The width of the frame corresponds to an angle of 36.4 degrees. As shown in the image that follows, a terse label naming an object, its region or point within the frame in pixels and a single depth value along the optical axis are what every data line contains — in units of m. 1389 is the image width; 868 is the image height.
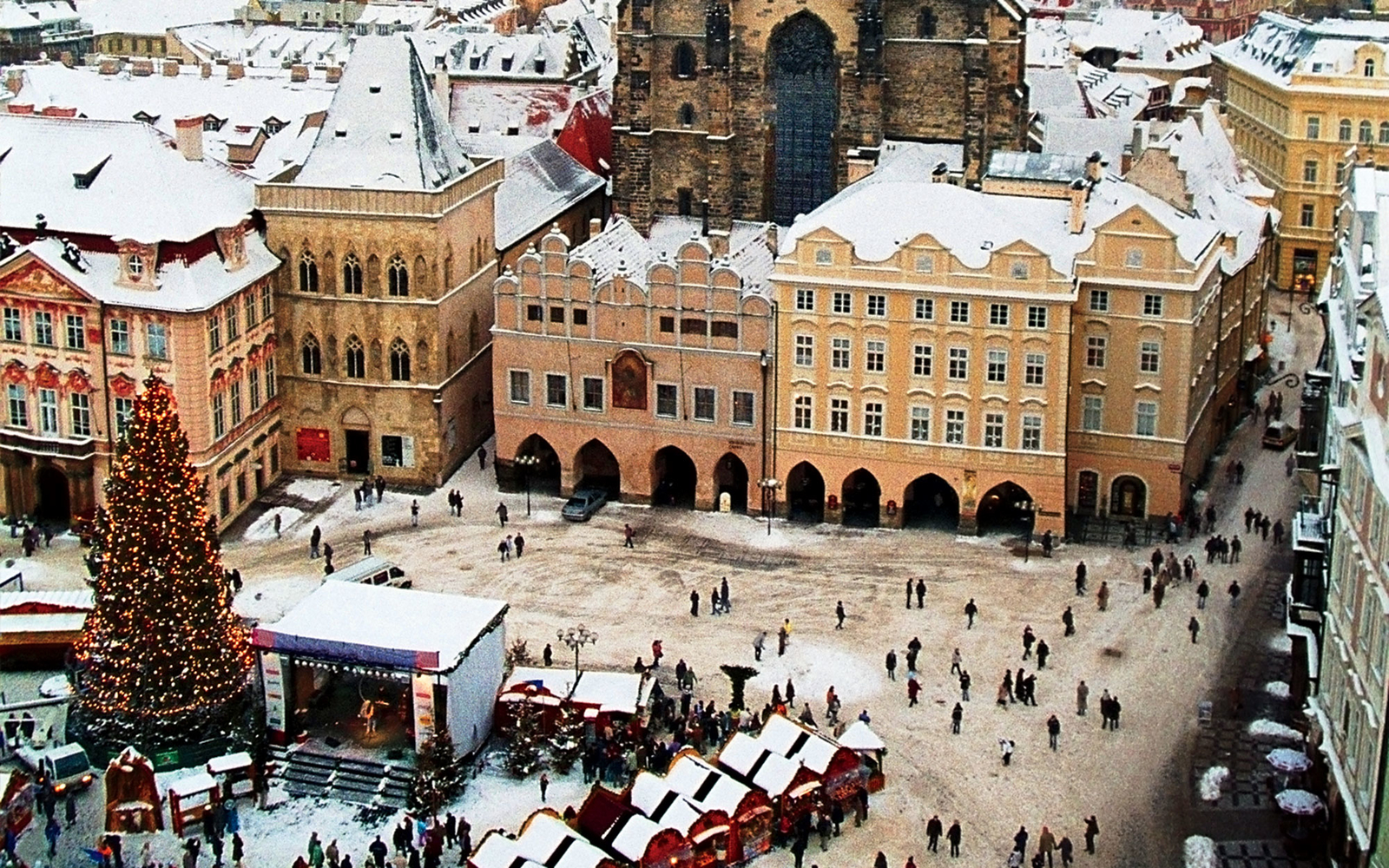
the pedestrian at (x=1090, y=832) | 65.12
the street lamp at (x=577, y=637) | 74.06
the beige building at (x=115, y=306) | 89.94
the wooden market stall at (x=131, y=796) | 66.31
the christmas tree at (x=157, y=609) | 67.31
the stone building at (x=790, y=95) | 110.56
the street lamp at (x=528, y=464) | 96.12
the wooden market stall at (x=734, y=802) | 64.25
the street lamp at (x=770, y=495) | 92.50
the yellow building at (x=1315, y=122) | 131.25
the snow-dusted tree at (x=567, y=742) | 69.88
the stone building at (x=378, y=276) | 95.12
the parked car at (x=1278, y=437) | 103.12
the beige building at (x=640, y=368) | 92.69
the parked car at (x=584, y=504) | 93.88
